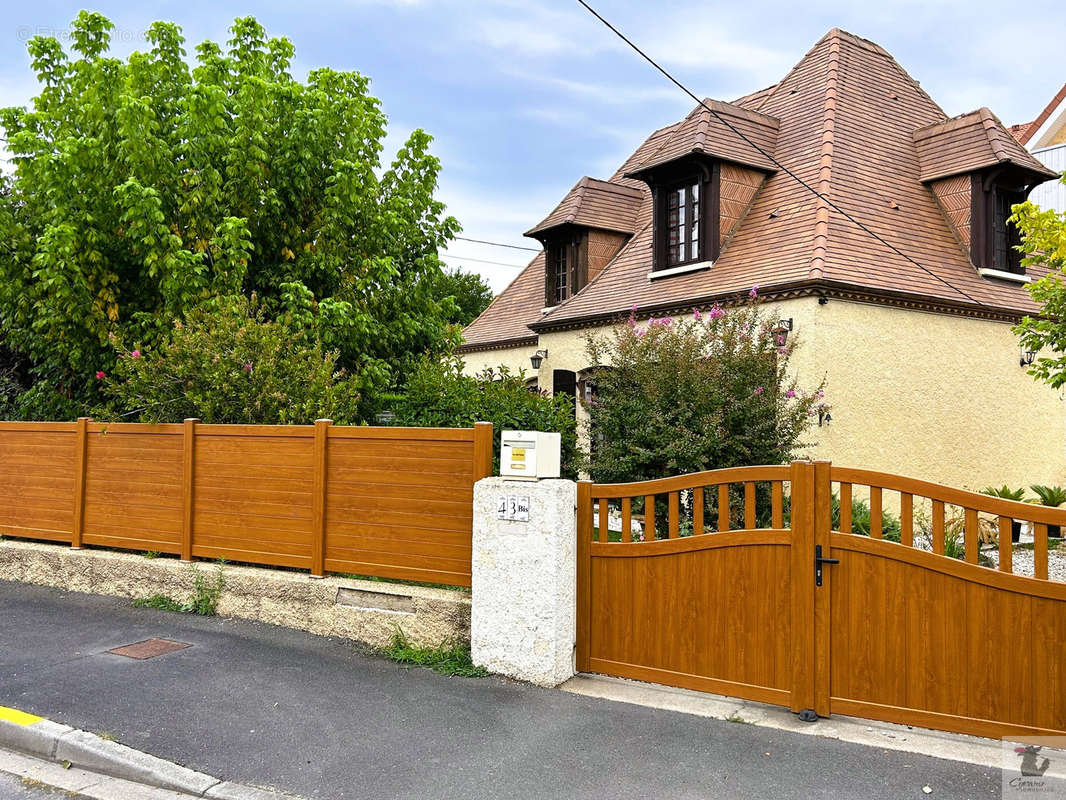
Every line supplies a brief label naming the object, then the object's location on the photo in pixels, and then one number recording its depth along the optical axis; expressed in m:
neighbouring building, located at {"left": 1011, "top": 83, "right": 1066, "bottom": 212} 18.77
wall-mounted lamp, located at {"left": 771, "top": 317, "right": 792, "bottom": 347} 11.48
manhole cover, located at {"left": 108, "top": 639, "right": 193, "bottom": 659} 6.55
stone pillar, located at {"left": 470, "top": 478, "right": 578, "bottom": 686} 5.69
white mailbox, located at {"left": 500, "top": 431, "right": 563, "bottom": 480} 5.84
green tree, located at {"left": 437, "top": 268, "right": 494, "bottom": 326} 43.62
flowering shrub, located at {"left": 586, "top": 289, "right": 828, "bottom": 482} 8.16
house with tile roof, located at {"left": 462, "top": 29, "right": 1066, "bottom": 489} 12.52
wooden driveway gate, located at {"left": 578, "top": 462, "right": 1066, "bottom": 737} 4.53
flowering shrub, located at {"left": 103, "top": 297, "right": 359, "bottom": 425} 8.55
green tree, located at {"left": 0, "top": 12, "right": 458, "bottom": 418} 10.81
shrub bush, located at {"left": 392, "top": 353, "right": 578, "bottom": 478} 8.05
